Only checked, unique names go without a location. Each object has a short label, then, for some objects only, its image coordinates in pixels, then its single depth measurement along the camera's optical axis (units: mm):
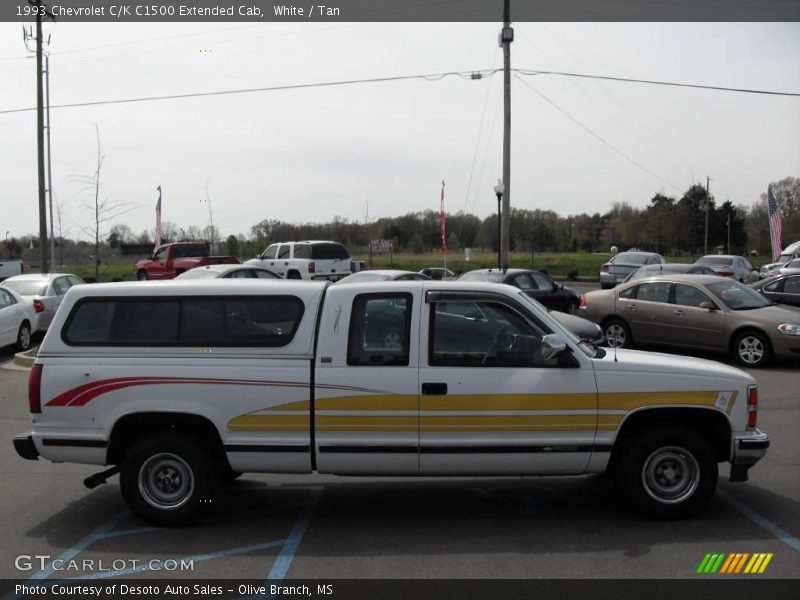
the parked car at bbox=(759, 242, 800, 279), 32656
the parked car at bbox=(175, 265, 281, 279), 18219
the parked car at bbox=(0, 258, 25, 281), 38000
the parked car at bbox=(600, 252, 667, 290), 31734
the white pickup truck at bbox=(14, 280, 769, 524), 5355
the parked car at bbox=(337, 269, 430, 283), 15062
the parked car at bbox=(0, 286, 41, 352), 14734
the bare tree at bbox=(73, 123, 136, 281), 27289
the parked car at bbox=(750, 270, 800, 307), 17078
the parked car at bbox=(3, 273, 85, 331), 16266
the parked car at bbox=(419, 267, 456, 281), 28792
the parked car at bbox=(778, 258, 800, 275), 27016
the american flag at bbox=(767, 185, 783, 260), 37031
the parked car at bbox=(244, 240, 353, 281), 28266
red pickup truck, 29781
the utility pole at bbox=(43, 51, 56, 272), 24134
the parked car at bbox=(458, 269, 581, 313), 17156
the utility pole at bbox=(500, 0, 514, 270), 23547
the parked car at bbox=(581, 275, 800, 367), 12445
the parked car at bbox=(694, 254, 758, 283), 28695
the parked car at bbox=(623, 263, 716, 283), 23016
